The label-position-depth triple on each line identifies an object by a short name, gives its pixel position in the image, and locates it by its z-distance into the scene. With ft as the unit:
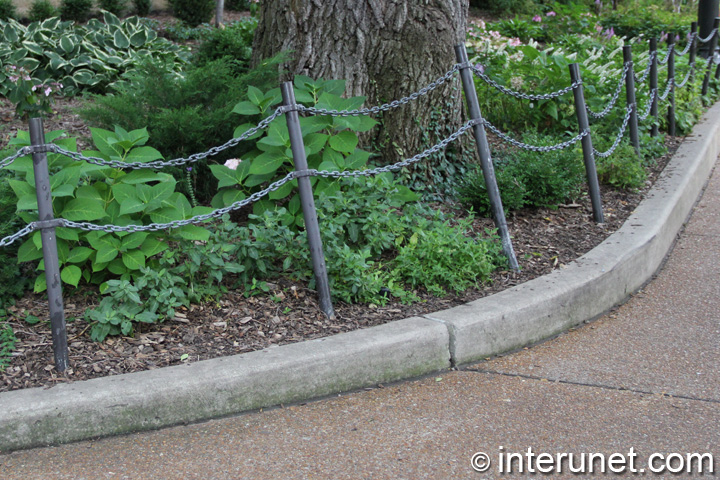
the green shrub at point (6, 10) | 37.19
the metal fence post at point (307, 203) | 12.45
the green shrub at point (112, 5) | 41.50
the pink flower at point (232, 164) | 14.83
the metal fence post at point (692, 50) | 33.73
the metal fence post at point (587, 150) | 17.88
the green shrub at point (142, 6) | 42.95
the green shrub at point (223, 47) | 23.30
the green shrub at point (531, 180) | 17.71
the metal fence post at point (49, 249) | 10.30
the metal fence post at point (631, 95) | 21.57
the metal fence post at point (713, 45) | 39.83
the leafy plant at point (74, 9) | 40.16
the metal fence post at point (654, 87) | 24.96
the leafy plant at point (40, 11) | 37.83
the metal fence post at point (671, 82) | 28.73
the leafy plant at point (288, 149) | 14.35
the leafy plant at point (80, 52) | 24.61
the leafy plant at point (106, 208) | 11.74
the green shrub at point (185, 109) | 15.62
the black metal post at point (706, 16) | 40.27
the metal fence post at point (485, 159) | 14.79
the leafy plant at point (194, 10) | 41.06
